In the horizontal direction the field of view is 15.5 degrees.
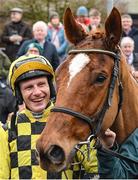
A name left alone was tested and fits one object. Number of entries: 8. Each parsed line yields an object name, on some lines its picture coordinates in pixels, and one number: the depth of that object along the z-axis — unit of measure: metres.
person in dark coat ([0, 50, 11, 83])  7.68
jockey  3.22
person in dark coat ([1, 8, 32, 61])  9.79
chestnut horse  2.83
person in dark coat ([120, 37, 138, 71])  7.47
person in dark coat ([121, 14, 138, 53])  8.75
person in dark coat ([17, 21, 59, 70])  8.27
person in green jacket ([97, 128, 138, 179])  3.13
